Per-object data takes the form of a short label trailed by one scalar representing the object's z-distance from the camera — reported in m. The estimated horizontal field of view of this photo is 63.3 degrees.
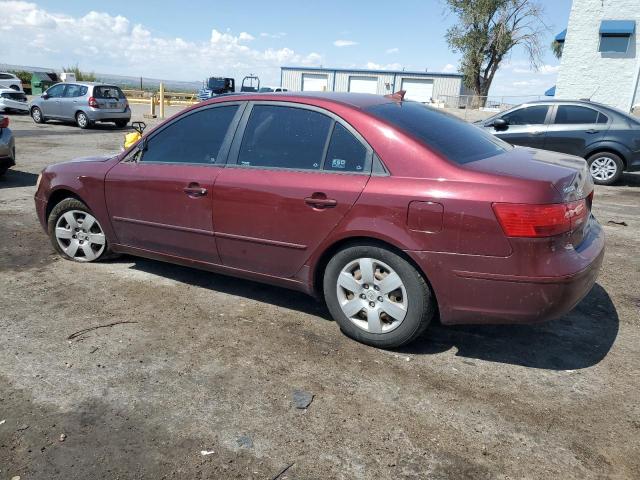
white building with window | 24.72
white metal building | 51.92
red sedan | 2.96
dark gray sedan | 9.62
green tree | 43.72
